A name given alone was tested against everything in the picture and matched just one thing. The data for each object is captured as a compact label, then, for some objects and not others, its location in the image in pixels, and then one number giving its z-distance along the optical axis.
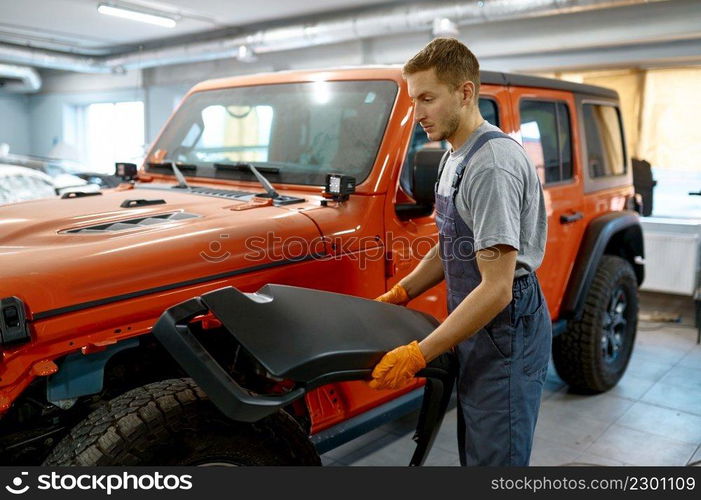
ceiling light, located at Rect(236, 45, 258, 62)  9.37
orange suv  1.69
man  1.78
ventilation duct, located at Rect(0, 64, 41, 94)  12.39
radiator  6.44
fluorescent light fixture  8.12
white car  5.93
